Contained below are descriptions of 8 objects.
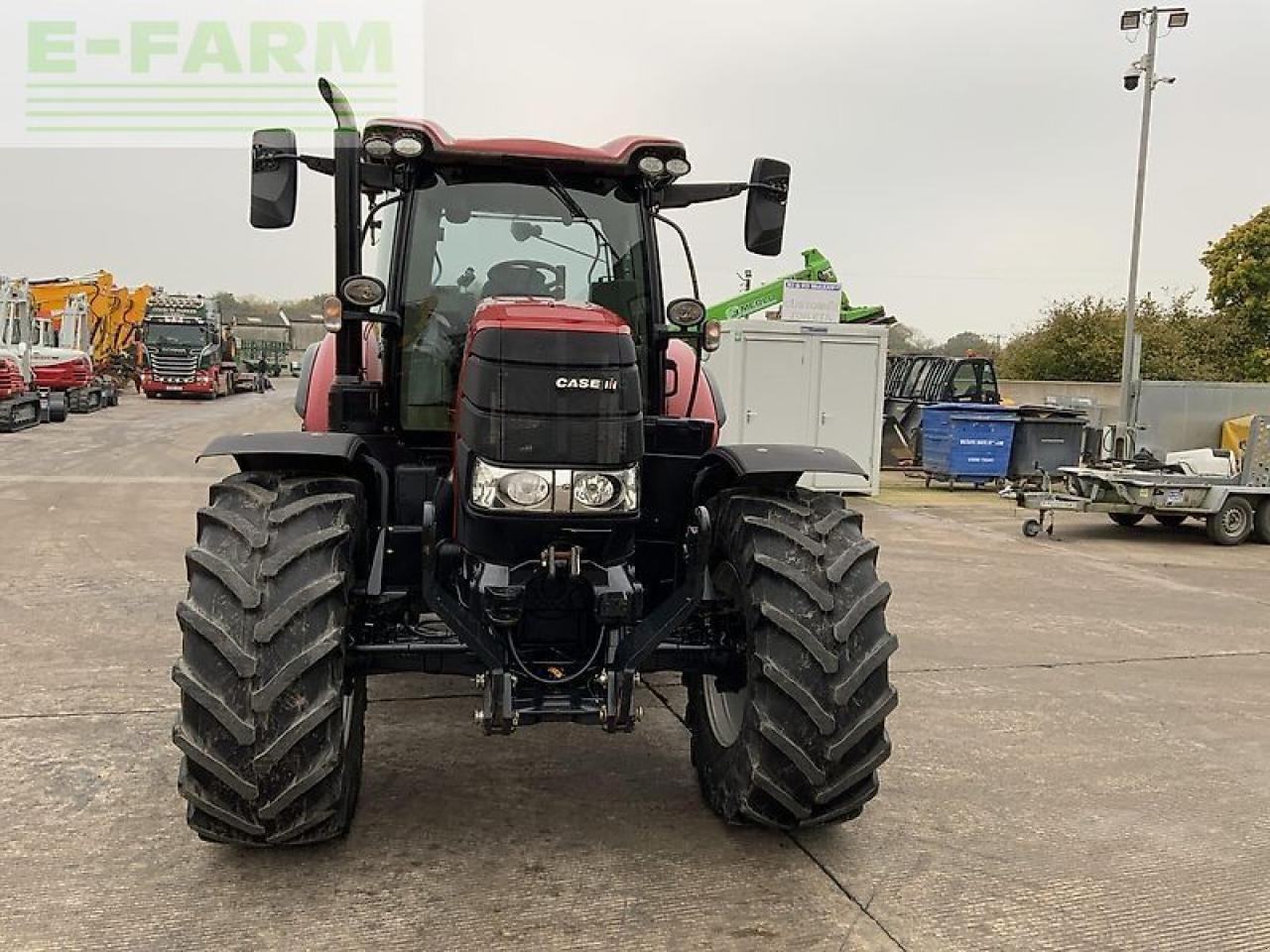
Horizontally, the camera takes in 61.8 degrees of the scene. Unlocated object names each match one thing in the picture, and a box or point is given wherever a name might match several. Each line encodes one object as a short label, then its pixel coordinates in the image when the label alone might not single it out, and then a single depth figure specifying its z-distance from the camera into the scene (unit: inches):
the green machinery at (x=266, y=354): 1945.1
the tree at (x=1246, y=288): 1246.3
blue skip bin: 643.5
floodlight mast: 756.8
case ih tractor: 122.5
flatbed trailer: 457.7
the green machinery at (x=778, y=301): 655.4
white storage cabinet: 557.6
